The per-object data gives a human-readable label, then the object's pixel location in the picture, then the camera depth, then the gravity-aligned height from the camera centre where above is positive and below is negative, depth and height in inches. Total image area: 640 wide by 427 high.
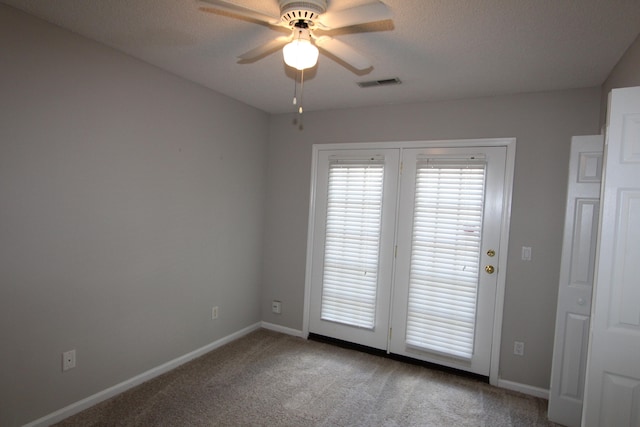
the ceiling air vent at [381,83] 113.0 +40.0
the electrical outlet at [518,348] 119.0 -44.4
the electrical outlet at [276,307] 161.8 -48.9
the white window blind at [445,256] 124.6 -16.4
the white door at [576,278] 96.6 -16.4
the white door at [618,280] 61.4 -10.1
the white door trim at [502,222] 119.4 -2.6
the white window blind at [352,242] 141.3 -15.5
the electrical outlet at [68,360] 92.0 -45.3
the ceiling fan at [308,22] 57.6 +31.3
